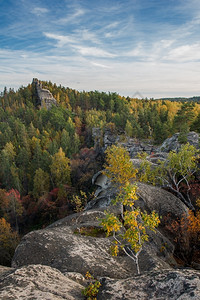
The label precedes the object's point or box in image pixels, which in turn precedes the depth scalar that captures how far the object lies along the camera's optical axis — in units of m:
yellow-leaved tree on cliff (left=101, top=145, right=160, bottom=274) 7.02
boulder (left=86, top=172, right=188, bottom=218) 16.03
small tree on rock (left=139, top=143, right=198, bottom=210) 17.47
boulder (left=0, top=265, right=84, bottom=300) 5.50
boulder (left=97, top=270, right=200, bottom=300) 4.97
